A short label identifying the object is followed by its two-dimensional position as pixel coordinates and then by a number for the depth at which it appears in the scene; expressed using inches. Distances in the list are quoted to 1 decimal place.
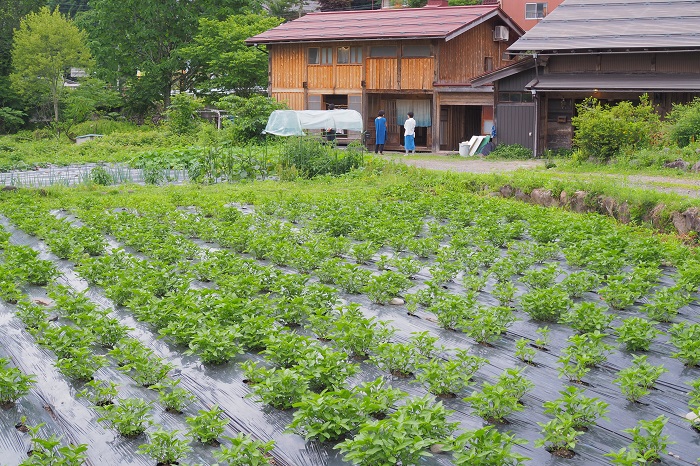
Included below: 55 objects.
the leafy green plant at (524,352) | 267.6
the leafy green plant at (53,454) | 194.9
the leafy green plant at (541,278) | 350.3
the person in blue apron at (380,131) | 1029.3
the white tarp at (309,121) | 917.8
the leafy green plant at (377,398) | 214.2
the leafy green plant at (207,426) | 213.5
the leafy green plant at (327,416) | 209.5
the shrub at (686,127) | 791.7
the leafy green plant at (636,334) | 276.5
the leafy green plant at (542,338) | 283.4
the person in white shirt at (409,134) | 1058.7
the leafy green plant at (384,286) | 339.0
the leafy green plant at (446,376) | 240.2
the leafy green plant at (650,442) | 198.8
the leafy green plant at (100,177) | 765.3
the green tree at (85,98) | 1498.5
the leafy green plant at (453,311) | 301.0
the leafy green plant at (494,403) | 221.3
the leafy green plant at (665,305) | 308.8
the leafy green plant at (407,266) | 376.8
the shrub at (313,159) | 805.9
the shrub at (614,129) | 802.2
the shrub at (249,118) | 1114.0
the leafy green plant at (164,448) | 203.6
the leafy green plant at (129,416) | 217.6
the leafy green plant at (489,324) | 284.2
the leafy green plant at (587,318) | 291.1
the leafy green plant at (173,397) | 233.5
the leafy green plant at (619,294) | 326.6
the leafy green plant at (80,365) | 254.2
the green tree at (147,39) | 1572.3
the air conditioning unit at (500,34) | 1251.8
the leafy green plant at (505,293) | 331.6
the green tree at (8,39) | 1601.9
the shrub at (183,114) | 1196.5
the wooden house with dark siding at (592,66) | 906.1
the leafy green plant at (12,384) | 234.7
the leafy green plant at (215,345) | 266.8
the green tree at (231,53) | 1432.1
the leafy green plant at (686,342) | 262.4
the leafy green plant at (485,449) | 189.2
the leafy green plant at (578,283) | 341.4
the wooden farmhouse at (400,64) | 1157.1
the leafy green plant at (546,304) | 310.0
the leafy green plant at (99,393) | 237.6
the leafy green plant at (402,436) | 190.1
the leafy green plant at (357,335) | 270.4
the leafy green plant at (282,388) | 228.8
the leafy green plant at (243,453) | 194.5
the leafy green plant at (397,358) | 255.6
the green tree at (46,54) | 1483.8
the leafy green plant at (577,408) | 217.6
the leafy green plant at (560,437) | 205.5
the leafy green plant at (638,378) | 234.5
